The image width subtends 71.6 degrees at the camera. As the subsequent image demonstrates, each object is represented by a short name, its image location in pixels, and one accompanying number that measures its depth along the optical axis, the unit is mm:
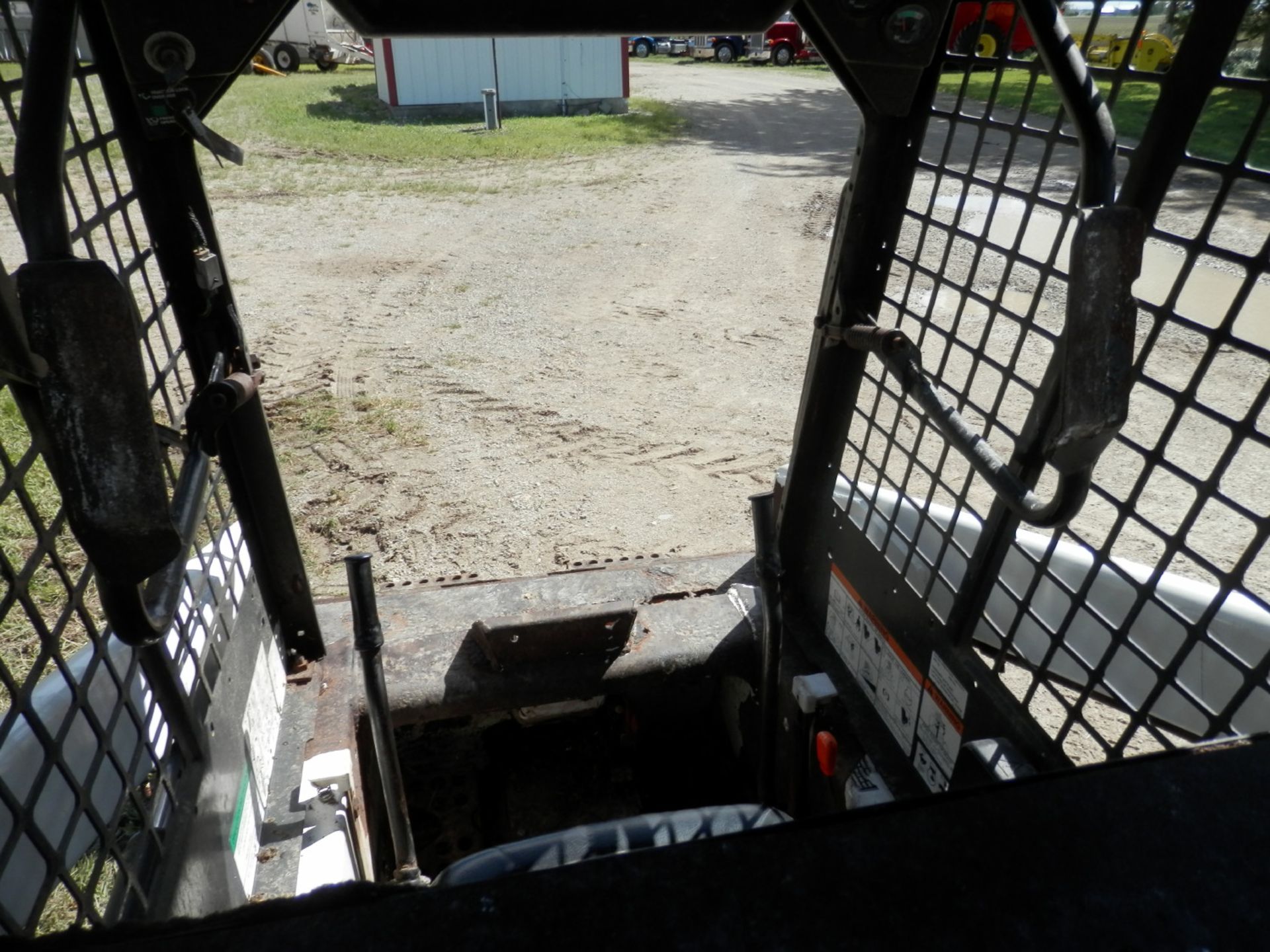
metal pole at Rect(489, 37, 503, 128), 12820
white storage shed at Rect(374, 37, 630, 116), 13906
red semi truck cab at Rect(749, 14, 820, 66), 22812
